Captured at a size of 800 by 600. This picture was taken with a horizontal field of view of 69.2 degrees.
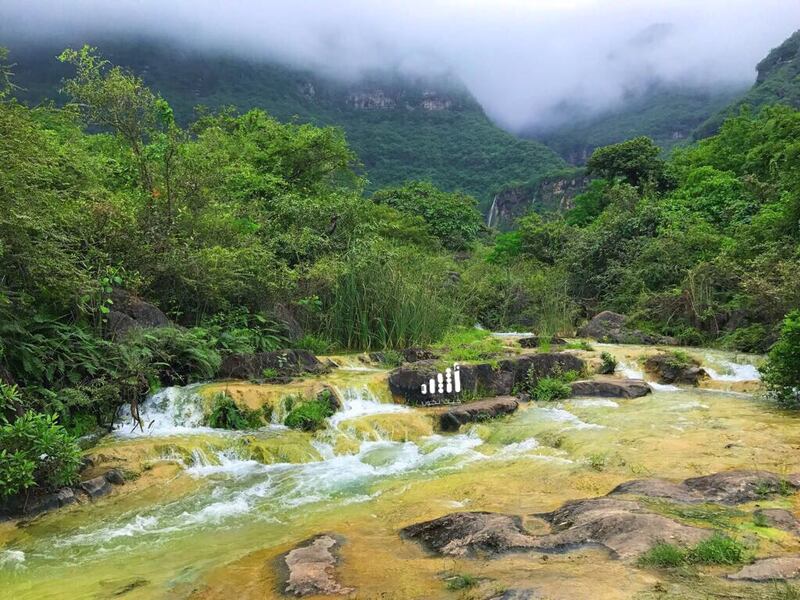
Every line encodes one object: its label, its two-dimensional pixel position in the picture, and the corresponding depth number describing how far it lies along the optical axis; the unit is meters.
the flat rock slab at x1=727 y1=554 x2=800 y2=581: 2.91
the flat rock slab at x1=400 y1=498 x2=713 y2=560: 3.54
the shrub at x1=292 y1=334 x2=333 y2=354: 11.89
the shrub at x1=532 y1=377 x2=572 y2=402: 9.92
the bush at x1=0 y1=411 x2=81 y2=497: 5.01
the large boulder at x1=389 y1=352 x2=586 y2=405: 9.45
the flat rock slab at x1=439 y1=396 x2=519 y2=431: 8.37
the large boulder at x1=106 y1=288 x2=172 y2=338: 8.91
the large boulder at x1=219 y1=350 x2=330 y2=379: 9.48
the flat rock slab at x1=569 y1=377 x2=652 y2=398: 9.93
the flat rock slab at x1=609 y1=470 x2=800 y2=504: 4.54
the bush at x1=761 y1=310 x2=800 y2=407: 7.96
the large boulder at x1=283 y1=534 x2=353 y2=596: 3.41
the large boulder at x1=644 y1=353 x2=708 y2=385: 11.28
